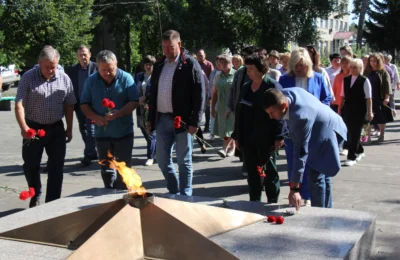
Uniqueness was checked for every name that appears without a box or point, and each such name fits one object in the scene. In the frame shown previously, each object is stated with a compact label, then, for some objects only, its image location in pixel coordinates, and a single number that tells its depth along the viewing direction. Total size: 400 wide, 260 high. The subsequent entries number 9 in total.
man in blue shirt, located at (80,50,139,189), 5.69
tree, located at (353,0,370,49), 28.34
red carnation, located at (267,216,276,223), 4.39
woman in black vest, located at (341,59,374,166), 8.41
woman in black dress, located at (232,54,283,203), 5.43
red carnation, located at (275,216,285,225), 4.34
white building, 71.62
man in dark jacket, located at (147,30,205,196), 5.58
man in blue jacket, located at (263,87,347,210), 4.36
